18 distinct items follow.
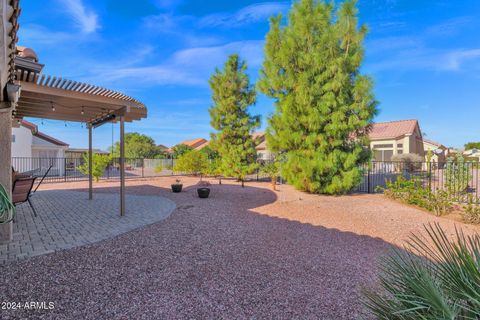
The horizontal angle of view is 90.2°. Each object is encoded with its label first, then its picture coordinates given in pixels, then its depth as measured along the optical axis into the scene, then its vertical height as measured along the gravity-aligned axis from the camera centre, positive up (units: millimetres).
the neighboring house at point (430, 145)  26597 +1415
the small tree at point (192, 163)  13578 -230
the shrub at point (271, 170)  12041 -695
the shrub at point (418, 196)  7032 -1264
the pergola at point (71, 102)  4906 +1493
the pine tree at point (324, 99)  9984 +2535
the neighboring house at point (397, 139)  22000 +1803
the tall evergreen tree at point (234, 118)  15859 +2762
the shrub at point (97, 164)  14336 -284
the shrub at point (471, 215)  5980 -1479
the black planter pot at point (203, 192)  8883 -1234
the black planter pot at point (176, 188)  10438 -1265
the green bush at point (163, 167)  17784 -665
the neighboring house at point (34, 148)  18614 +974
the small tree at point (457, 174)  9234 -662
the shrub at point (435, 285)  1020 -619
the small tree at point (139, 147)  38131 +1990
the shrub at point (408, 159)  16766 -111
